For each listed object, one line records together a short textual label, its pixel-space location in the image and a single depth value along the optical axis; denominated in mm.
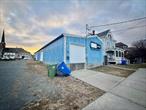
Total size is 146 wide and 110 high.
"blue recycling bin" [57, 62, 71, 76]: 7609
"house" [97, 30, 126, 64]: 19333
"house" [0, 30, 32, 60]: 62013
